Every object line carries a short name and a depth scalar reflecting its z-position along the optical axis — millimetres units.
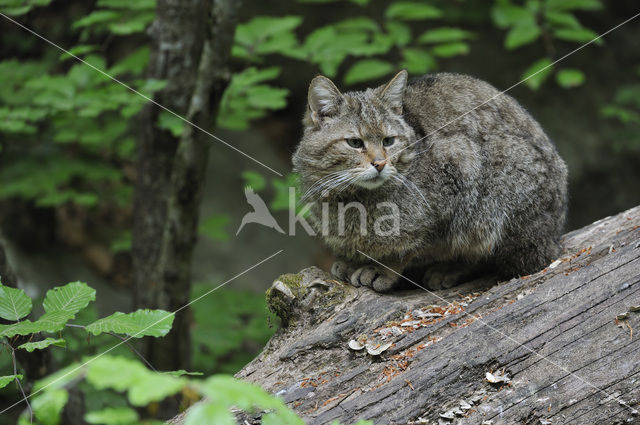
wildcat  7391
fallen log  5301
